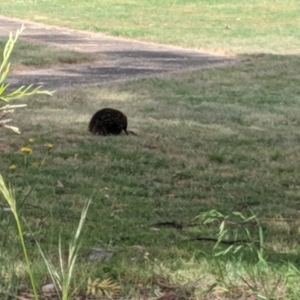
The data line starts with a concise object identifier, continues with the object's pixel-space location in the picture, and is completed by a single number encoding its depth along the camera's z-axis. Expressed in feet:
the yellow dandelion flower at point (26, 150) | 20.44
